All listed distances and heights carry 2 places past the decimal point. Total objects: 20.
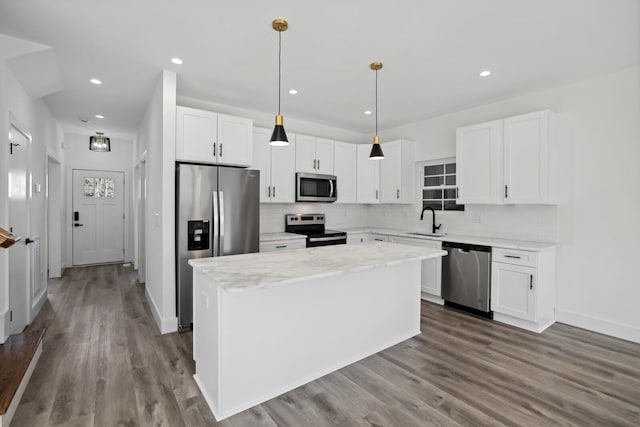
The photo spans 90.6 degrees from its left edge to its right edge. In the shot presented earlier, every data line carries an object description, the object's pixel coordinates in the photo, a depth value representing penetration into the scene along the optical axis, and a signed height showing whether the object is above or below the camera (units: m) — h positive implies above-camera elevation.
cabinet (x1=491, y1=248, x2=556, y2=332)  3.34 -0.83
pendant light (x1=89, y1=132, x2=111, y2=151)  5.13 +1.07
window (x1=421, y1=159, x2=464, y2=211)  4.70 +0.40
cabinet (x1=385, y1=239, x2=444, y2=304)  4.17 -0.86
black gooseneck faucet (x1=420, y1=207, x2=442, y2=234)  4.80 -0.23
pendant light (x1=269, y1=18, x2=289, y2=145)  2.32 +0.66
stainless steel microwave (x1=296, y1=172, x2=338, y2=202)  4.71 +0.35
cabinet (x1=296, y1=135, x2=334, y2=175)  4.76 +0.86
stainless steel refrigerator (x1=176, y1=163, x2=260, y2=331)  3.27 -0.08
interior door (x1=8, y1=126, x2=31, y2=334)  2.94 -0.19
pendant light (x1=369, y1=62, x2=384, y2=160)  3.08 +0.60
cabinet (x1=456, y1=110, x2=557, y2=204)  3.48 +0.60
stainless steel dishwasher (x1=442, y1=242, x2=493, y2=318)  3.70 -0.81
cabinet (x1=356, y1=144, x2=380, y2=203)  5.36 +0.56
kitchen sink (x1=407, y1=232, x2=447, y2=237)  4.50 -0.34
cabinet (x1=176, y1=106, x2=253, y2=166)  3.42 +0.82
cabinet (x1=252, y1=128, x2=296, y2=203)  4.36 +0.60
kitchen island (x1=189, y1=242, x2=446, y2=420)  1.99 -0.79
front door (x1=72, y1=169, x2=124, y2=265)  6.30 -0.17
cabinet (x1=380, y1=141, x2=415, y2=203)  5.05 +0.64
